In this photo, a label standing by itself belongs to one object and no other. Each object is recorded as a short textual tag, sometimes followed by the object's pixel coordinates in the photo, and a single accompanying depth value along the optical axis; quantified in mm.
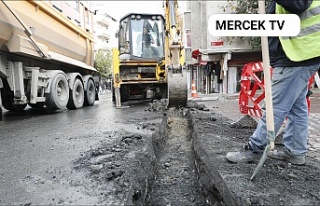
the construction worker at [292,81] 2279
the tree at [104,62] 40516
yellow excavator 8328
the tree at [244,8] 15838
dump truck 5840
